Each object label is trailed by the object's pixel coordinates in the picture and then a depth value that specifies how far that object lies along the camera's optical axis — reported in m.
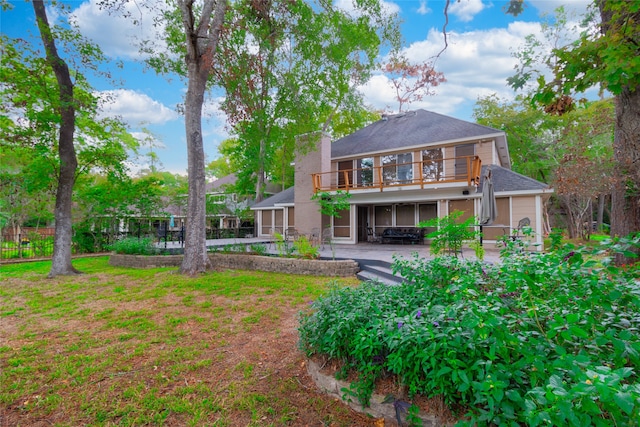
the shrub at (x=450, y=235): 5.46
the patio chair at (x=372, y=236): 16.05
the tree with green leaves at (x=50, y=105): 7.55
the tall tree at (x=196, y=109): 7.98
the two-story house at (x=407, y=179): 12.08
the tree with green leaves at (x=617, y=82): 3.41
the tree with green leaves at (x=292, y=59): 9.49
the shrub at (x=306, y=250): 8.73
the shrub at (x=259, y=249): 9.77
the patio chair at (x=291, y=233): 15.23
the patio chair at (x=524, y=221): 10.90
